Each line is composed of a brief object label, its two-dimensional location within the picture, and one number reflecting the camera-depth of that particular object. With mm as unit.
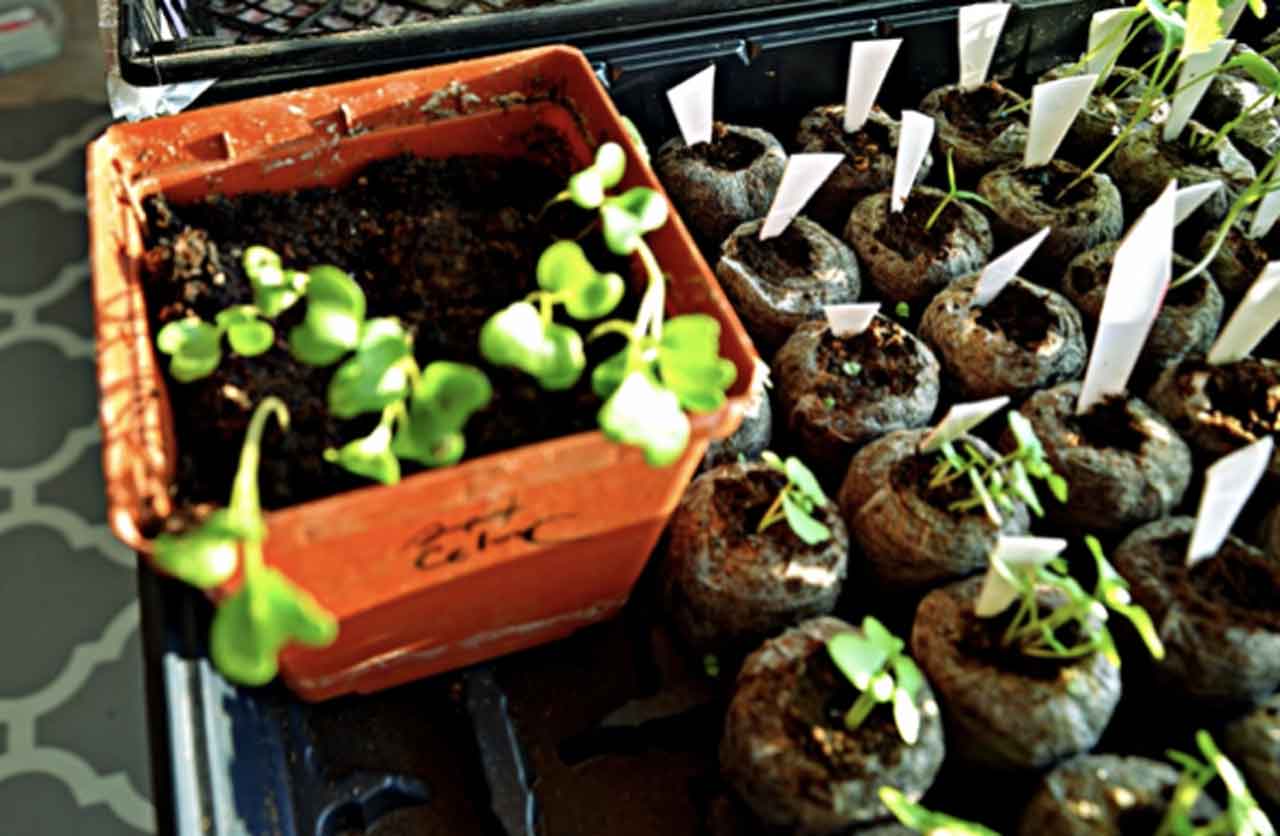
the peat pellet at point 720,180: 313
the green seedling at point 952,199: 296
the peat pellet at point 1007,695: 220
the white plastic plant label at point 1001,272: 270
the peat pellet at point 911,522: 244
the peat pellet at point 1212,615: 232
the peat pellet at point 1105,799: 209
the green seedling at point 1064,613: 216
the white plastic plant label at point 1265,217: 306
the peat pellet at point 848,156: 326
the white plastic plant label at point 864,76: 305
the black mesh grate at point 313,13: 377
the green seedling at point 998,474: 233
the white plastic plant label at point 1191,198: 289
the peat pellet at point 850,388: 269
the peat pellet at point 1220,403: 273
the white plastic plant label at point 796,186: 272
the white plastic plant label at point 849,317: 261
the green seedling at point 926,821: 190
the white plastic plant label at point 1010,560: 217
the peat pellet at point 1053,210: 315
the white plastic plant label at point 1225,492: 225
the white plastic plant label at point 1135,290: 246
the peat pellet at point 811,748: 210
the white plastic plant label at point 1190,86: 316
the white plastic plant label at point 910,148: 285
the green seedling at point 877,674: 207
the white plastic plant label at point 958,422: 234
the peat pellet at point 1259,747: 224
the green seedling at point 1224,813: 193
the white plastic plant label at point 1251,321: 263
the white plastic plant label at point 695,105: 297
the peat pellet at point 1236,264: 311
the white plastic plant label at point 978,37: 328
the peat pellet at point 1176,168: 329
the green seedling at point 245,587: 152
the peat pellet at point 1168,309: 294
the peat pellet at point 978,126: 339
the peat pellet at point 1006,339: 281
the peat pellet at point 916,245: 304
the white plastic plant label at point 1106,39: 324
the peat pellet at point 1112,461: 259
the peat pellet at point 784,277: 288
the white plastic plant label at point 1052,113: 297
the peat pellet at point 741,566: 236
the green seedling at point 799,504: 227
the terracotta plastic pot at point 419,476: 185
